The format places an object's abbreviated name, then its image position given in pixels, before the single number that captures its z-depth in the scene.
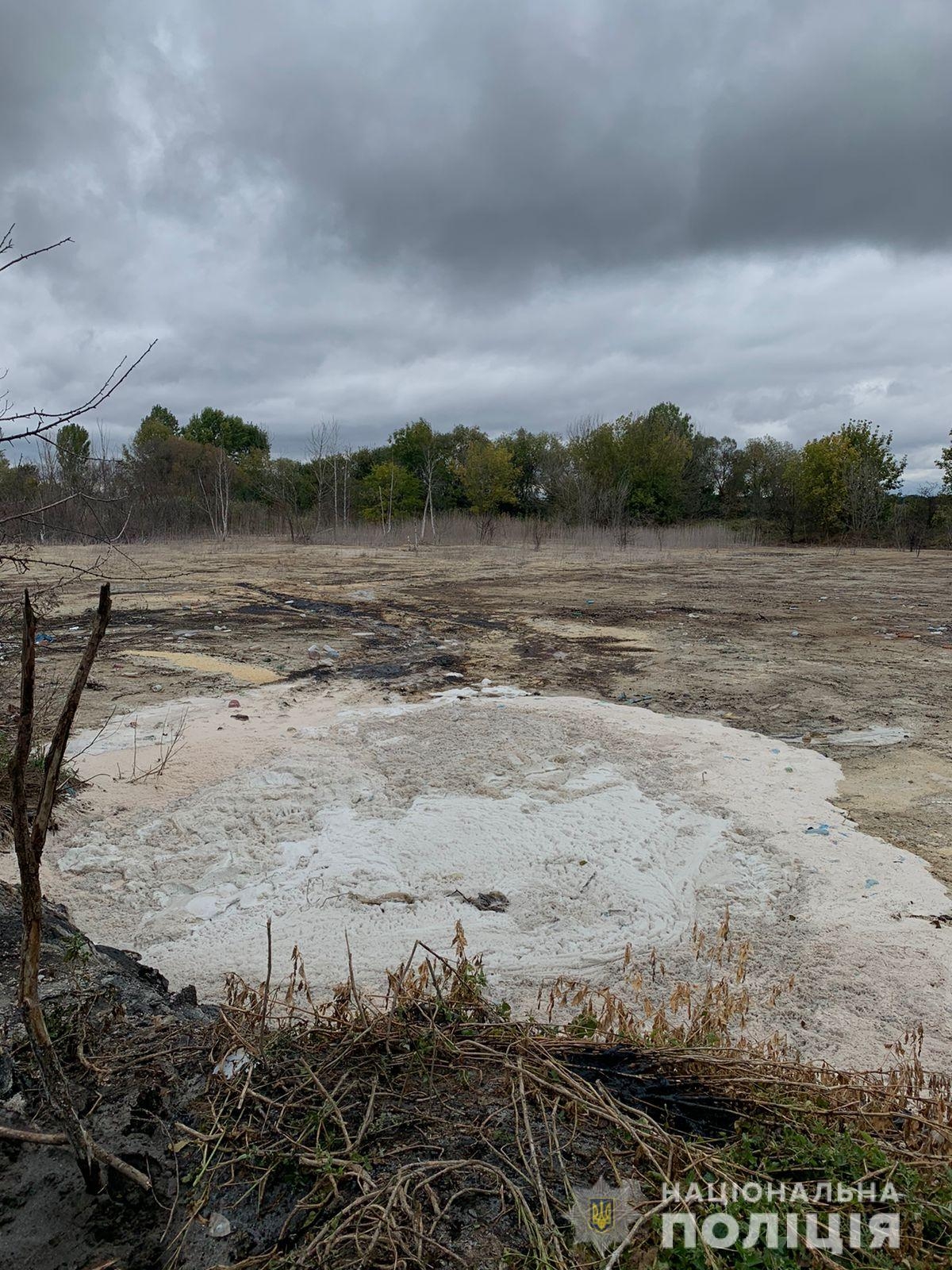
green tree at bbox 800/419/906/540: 32.81
